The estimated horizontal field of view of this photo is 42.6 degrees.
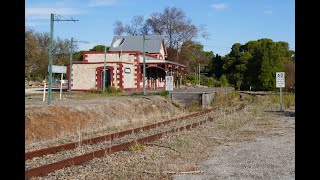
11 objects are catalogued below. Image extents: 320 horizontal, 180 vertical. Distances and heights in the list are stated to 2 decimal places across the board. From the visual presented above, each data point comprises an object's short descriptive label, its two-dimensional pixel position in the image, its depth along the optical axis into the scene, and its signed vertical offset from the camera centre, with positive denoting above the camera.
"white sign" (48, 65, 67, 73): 19.39 +0.86
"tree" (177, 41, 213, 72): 73.25 +5.96
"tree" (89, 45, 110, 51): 93.25 +8.87
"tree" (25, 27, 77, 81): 61.09 +5.33
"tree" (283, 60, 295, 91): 40.59 +1.01
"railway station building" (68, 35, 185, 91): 40.66 +1.70
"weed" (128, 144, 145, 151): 9.32 -1.40
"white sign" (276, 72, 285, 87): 23.14 +0.44
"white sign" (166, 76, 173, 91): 22.99 +0.20
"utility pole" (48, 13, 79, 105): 19.91 +2.69
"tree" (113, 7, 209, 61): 72.00 +10.13
